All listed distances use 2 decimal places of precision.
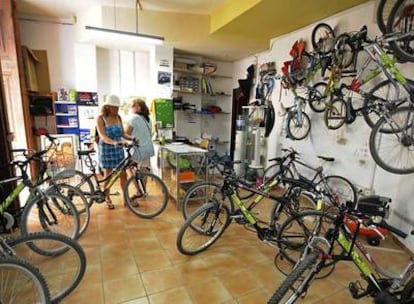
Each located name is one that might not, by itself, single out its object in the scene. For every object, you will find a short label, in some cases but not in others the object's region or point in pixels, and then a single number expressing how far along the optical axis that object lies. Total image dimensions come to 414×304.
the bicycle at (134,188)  3.11
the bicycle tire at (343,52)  3.21
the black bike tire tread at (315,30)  3.66
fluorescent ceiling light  3.65
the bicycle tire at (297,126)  4.16
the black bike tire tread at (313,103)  3.81
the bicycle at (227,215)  2.39
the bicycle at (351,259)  1.47
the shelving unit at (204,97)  6.05
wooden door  4.13
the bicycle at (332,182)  3.48
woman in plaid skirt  3.17
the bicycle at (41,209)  2.21
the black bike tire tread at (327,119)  3.46
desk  3.54
